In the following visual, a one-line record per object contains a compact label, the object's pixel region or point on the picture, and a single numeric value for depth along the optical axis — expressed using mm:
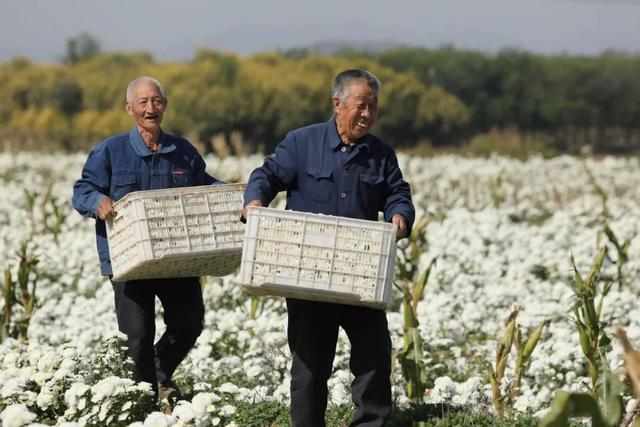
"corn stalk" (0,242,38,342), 16609
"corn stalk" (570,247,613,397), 13125
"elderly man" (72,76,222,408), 11594
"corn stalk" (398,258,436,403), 13070
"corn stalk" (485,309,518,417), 12703
